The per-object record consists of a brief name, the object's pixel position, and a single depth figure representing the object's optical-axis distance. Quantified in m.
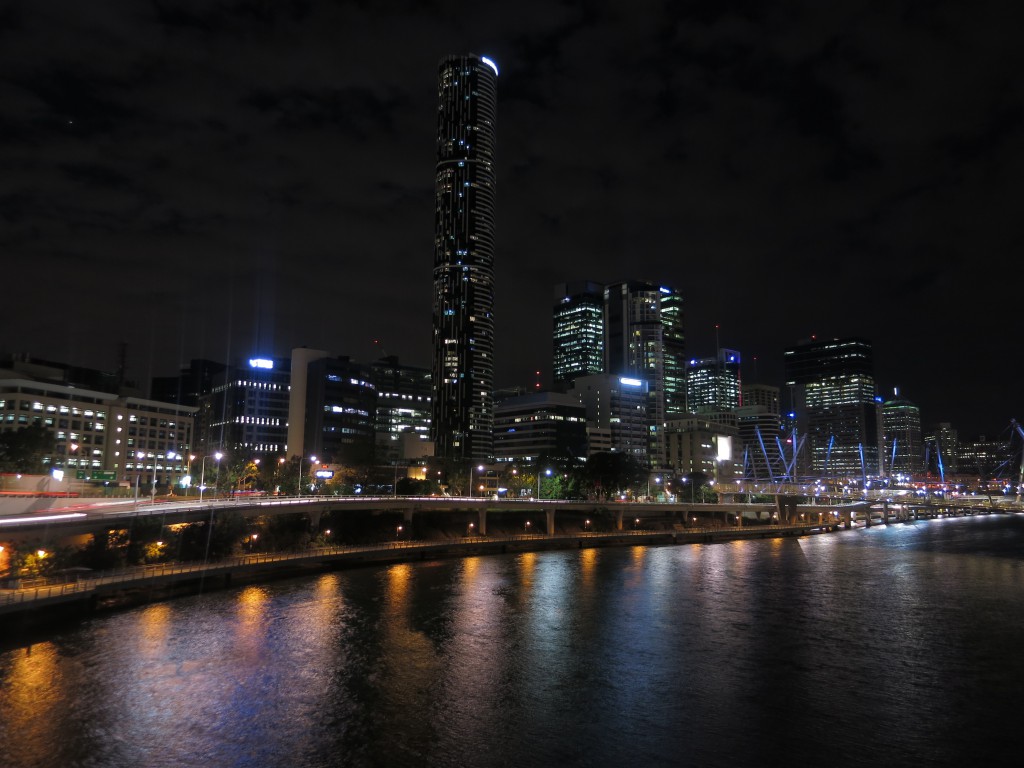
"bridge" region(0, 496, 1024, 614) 50.25
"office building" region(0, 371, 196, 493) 142.75
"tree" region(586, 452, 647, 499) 174.50
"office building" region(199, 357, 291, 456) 169.90
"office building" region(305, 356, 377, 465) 167.12
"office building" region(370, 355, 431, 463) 188.18
